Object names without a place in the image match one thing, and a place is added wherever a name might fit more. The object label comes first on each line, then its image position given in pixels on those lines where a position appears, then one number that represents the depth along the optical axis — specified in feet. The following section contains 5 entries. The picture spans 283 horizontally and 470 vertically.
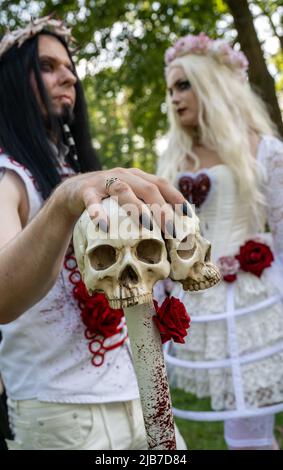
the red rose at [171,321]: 3.19
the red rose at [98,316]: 5.21
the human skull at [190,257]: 3.12
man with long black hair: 5.09
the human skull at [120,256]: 2.89
